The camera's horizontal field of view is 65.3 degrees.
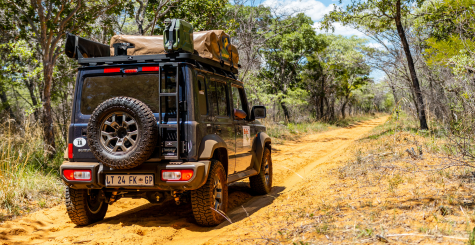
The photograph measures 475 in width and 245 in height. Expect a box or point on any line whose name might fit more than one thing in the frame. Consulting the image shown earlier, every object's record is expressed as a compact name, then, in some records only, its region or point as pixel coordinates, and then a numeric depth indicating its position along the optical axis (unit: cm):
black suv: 399
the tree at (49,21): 844
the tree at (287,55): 2659
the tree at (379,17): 1368
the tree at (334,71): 2981
